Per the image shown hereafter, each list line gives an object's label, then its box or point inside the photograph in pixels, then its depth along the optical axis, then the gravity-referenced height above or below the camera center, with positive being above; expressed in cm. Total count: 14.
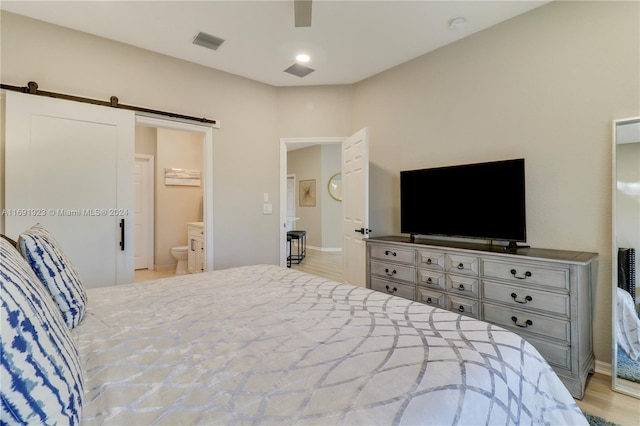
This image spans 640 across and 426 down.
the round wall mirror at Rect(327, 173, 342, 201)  798 +72
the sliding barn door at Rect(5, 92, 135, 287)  243 +32
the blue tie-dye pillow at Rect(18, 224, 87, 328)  113 -24
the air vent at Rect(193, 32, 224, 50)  287 +173
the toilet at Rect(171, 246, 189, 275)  507 -75
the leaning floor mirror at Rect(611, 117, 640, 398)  203 -22
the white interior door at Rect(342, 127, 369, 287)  333 +10
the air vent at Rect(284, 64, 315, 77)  347 +173
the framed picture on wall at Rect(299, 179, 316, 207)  827 +60
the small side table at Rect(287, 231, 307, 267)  624 -85
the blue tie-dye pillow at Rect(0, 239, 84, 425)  51 -29
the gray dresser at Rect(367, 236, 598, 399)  190 -57
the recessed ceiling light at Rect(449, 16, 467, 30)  260 +171
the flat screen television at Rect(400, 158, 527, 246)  236 +11
